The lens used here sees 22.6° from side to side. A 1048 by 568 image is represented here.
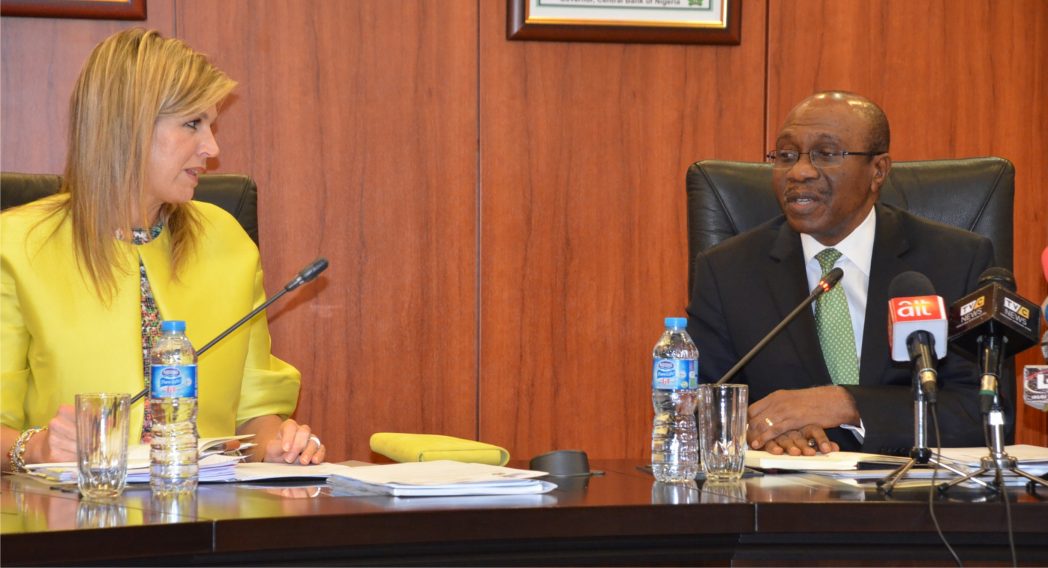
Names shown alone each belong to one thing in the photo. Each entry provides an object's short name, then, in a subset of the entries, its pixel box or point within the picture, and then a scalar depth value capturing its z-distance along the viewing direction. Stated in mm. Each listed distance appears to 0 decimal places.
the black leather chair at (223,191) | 4033
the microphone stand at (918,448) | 3250
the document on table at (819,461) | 3453
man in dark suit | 4051
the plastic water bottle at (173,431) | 3275
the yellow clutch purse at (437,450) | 3502
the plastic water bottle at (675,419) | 3420
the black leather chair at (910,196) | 4191
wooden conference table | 2997
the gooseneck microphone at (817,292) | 3564
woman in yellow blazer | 3794
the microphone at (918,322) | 3214
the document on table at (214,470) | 3330
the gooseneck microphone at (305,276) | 3583
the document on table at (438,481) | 3175
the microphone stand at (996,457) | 3238
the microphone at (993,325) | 3223
